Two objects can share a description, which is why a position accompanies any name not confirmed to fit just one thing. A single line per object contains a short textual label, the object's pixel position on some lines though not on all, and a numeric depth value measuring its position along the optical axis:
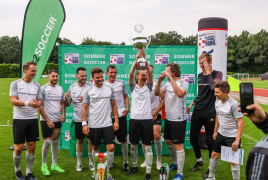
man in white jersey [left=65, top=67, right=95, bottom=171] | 4.65
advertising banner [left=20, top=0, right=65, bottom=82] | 5.12
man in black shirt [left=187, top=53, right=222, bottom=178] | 4.05
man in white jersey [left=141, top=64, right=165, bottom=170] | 4.71
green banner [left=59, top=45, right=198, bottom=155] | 5.90
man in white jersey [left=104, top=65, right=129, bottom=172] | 4.64
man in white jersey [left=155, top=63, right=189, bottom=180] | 4.01
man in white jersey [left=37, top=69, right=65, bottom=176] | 4.34
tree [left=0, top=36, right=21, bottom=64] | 65.56
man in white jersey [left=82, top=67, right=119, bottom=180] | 3.89
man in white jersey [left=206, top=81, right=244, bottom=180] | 3.29
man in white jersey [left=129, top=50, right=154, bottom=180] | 4.10
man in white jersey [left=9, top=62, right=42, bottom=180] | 3.79
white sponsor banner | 5.40
